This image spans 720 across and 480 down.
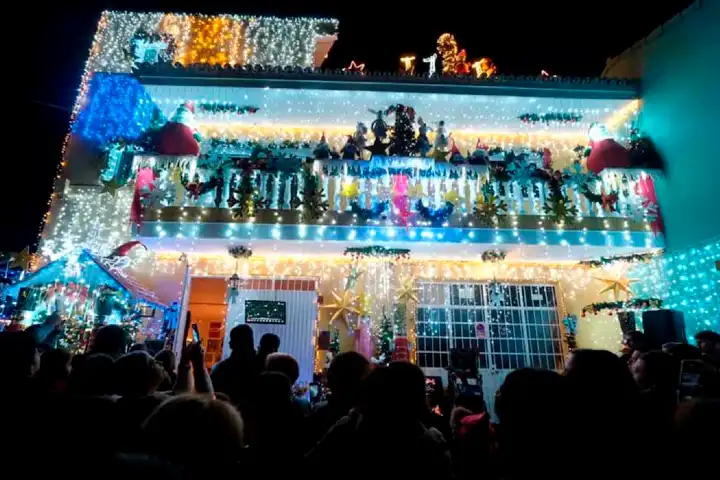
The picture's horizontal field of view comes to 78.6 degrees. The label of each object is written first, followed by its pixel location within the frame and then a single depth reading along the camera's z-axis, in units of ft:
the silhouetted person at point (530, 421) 6.15
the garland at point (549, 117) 39.45
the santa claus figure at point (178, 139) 33.53
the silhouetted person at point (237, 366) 13.71
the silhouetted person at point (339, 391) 10.77
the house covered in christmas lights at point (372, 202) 33.73
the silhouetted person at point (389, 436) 7.22
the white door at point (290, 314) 35.76
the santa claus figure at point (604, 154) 34.53
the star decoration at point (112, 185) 34.42
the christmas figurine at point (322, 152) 34.50
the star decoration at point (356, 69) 36.42
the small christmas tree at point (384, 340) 35.38
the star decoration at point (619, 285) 36.22
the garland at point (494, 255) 36.19
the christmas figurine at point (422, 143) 34.81
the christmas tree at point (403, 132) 34.83
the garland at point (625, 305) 32.42
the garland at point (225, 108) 38.40
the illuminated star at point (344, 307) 36.78
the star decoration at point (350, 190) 34.86
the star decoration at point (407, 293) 37.88
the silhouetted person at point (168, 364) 14.74
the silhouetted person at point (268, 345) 15.91
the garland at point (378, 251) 34.63
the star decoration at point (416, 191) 36.01
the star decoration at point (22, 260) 34.60
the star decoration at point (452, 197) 35.09
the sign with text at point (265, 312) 36.45
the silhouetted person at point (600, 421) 6.14
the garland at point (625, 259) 34.48
